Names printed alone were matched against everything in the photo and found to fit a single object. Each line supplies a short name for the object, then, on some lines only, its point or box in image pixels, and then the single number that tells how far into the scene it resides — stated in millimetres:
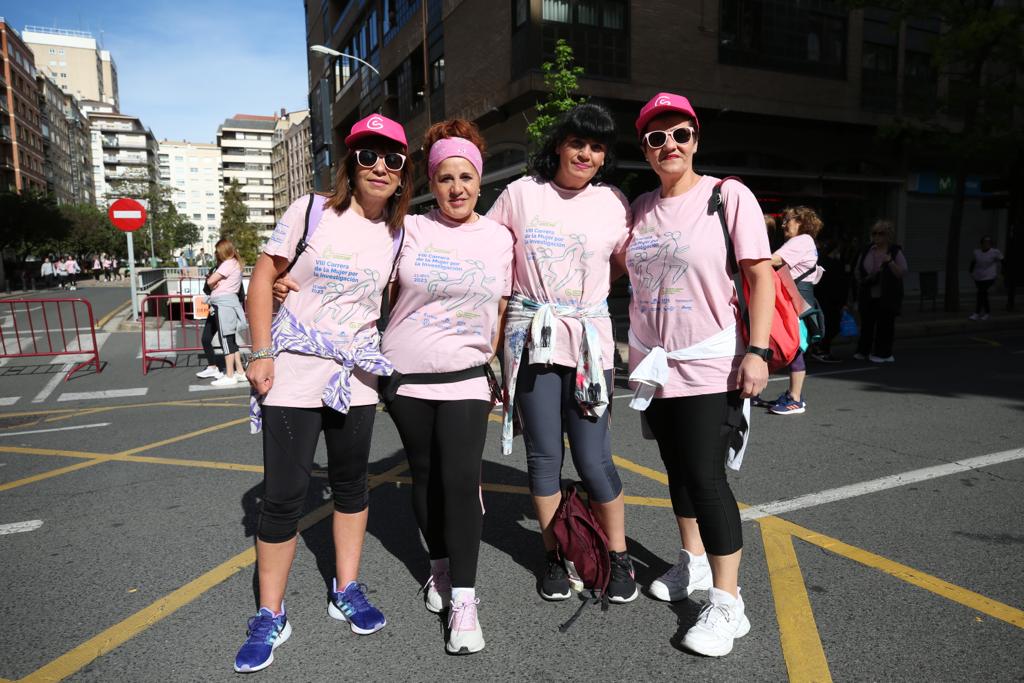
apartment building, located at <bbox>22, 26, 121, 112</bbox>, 122500
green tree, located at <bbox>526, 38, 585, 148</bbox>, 11852
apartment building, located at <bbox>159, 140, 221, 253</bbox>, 157250
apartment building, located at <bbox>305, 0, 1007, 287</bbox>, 17094
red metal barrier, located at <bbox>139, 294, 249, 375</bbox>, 10965
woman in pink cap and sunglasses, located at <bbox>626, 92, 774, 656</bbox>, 2508
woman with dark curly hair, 2734
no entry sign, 15602
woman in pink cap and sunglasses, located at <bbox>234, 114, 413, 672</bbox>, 2514
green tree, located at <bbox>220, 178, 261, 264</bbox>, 36562
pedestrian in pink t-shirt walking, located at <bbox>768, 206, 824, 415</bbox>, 6012
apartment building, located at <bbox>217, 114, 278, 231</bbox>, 135500
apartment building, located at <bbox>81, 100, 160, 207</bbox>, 125188
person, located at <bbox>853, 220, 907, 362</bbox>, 9250
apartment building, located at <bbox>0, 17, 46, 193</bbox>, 64375
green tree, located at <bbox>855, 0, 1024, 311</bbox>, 13352
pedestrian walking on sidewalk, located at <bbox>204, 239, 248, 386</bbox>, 8711
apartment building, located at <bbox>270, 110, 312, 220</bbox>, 98312
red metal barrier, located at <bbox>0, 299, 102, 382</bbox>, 10662
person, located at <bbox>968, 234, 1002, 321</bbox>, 13852
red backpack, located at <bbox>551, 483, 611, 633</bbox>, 2871
